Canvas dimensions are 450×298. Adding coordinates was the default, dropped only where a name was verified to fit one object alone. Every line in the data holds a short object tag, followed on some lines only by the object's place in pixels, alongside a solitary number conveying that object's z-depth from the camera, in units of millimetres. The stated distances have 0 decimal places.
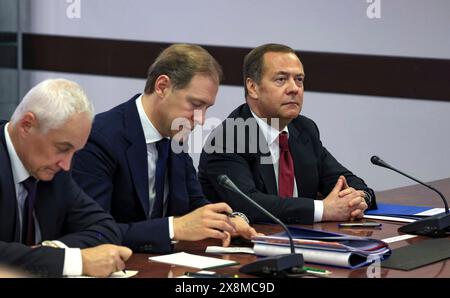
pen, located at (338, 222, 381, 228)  6695
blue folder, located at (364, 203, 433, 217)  7117
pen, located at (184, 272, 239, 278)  4820
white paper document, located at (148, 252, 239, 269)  5143
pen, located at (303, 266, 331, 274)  5023
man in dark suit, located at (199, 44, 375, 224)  7254
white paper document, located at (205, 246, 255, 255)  5590
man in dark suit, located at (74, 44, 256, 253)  5992
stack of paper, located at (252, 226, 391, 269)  5230
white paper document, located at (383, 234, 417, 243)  6135
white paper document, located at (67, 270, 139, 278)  4827
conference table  5035
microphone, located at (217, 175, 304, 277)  4844
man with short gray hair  4750
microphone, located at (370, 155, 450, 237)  6328
